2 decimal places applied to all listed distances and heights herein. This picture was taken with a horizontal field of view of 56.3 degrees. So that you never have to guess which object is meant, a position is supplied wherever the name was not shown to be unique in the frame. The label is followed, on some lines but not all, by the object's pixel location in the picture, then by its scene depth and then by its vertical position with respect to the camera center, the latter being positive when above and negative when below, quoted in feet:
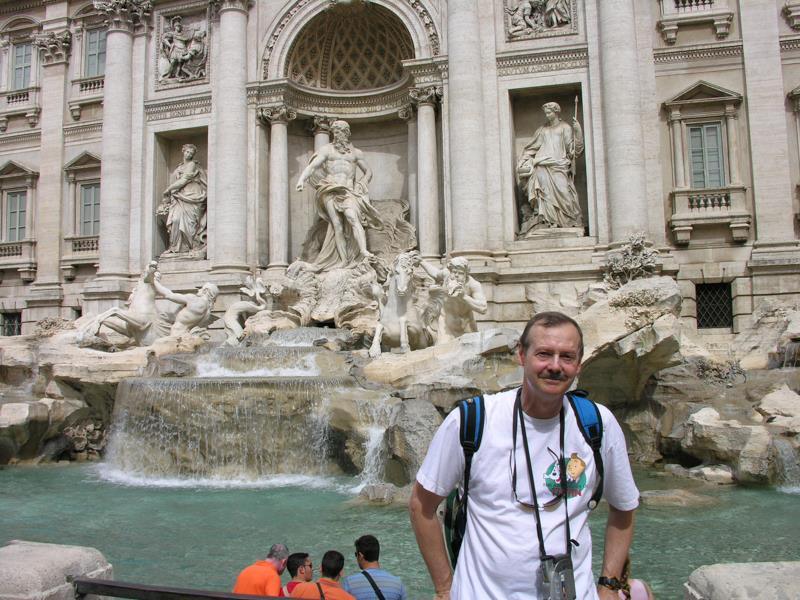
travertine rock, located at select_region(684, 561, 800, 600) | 9.57 -2.97
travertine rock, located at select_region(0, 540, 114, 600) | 10.69 -2.94
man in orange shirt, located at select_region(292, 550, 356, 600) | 13.17 -3.92
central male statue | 57.98 +12.67
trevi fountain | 27.43 +3.63
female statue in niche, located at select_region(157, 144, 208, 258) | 63.46 +13.69
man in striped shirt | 13.50 -3.97
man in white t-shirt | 7.71 -1.30
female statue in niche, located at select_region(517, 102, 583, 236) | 54.49 +13.51
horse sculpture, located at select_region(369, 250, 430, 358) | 42.57 +2.83
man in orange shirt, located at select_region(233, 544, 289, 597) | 14.67 -4.22
